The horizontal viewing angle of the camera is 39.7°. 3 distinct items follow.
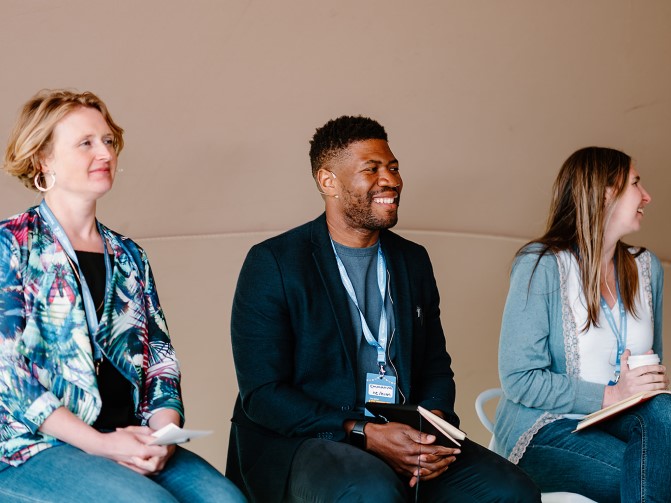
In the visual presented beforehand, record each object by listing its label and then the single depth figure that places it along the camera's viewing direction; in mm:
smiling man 2877
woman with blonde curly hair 2424
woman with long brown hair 3203
